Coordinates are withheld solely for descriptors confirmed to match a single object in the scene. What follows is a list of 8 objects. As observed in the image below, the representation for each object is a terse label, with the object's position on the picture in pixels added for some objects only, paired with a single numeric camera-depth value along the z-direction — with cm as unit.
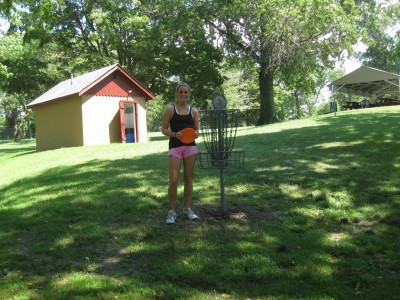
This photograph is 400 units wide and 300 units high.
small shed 1962
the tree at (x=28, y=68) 2653
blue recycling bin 2136
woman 488
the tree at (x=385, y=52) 4820
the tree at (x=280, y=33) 2091
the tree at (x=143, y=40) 2544
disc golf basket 519
